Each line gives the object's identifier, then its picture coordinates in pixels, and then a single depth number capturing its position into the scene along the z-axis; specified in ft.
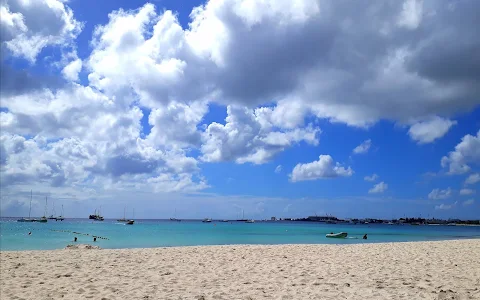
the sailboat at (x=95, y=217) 606.75
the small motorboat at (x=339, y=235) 153.69
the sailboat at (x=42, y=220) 447.75
